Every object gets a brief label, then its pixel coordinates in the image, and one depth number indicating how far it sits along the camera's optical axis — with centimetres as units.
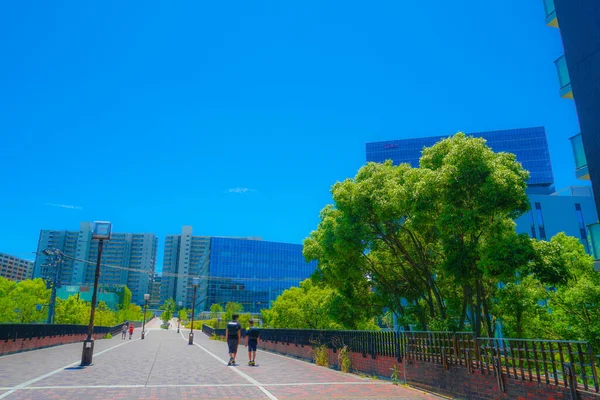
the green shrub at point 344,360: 1492
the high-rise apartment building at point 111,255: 16512
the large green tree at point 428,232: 1141
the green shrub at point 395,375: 1197
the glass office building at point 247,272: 11788
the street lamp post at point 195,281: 4127
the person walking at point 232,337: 1619
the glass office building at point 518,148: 9338
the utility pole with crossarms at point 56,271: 4091
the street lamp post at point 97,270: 1488
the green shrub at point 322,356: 1686
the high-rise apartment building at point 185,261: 19175
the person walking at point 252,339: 1614
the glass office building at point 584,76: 1288
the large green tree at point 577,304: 1836
